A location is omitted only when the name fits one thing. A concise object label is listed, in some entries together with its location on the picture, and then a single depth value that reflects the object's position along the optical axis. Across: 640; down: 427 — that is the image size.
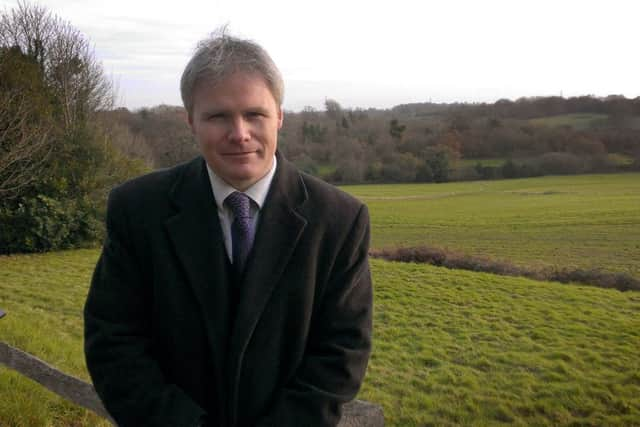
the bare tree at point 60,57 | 22.09
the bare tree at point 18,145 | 17.24
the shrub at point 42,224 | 18.67
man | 1.79
